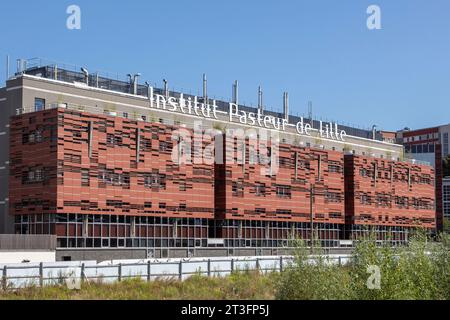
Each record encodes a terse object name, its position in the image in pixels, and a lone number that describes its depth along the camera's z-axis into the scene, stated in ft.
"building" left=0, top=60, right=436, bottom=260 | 248.11
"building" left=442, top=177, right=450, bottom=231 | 504.43
